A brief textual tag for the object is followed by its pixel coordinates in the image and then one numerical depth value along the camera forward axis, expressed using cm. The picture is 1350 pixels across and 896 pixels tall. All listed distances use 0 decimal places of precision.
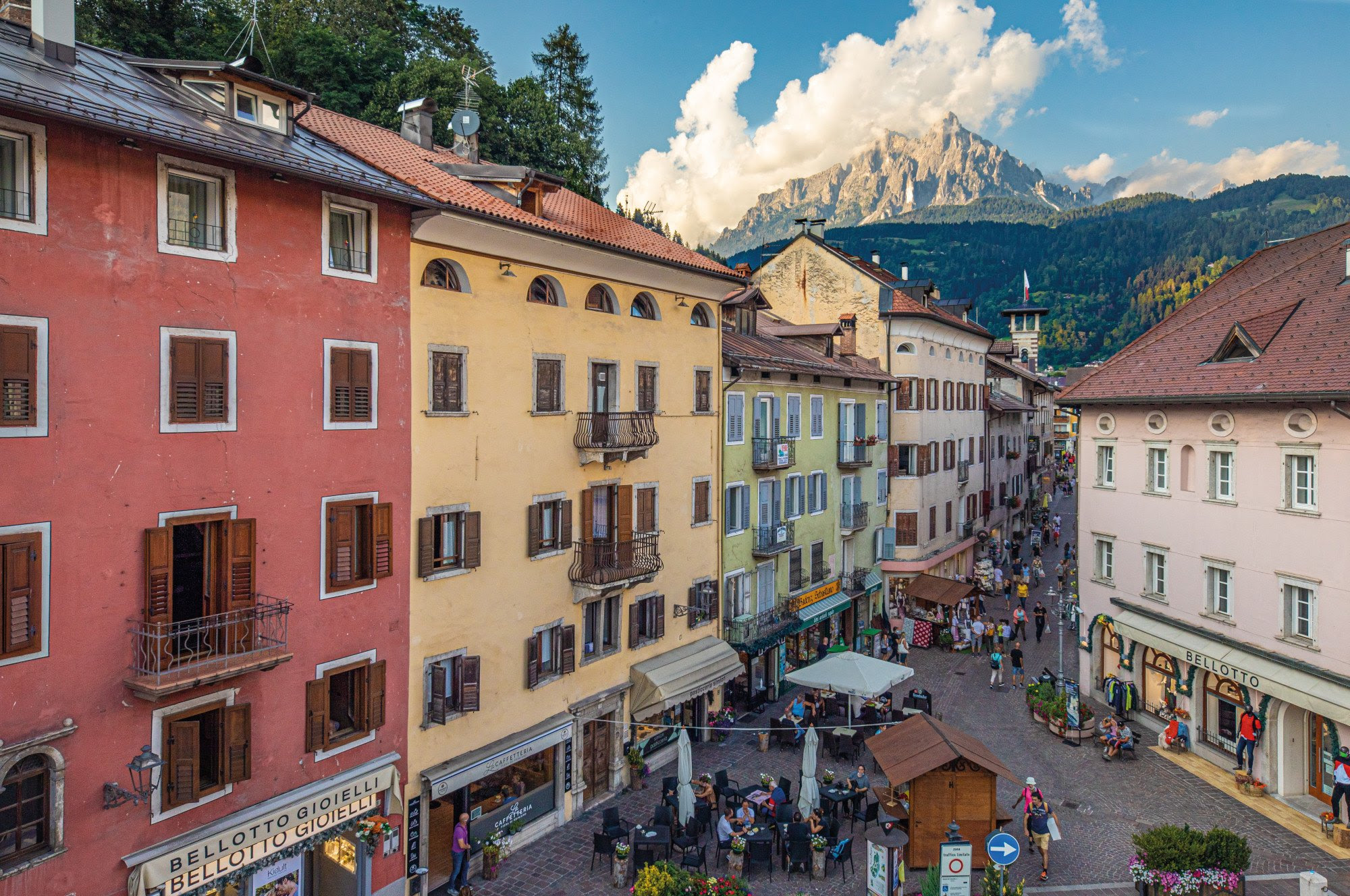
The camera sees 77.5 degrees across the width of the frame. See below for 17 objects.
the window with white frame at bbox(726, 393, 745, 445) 2723
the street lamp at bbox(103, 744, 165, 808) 1214
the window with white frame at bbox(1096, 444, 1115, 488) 2870
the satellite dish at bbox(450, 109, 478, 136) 2253
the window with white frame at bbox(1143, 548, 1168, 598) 2655
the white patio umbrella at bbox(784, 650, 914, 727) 2394
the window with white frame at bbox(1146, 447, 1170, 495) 2639
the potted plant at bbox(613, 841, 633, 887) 1733
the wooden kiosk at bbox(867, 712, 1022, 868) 1777
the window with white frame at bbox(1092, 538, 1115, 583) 2891
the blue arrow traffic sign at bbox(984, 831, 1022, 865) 1402
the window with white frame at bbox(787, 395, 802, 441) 3094
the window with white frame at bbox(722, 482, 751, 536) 2747
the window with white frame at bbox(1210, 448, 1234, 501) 2409
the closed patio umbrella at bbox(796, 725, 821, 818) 1948
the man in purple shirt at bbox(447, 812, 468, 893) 1686
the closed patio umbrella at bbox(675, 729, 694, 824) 1923
